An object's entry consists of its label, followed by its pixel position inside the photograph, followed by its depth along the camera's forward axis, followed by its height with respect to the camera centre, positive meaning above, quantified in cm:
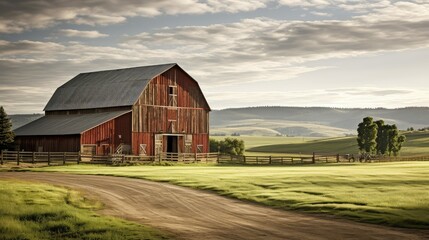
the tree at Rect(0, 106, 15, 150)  6850 +254
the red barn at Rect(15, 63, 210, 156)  6875 +435
